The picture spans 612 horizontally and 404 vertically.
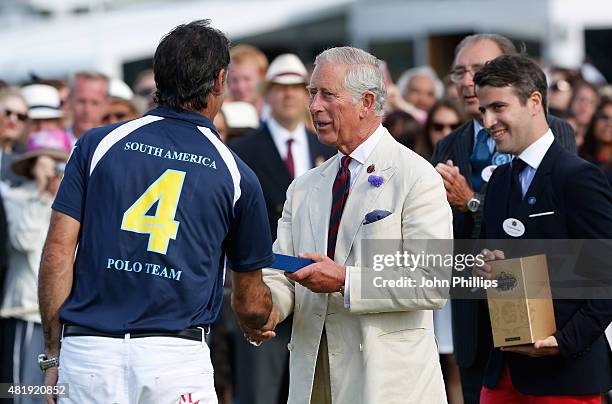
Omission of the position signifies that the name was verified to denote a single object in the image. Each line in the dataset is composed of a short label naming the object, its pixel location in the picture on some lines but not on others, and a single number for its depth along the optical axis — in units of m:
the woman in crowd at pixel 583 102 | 24.59
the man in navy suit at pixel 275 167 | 19.55
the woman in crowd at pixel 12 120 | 22.00
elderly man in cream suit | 11.28
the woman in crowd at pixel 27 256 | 18.25
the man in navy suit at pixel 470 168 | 13.87
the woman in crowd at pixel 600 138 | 21.95
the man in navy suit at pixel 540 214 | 11.83
